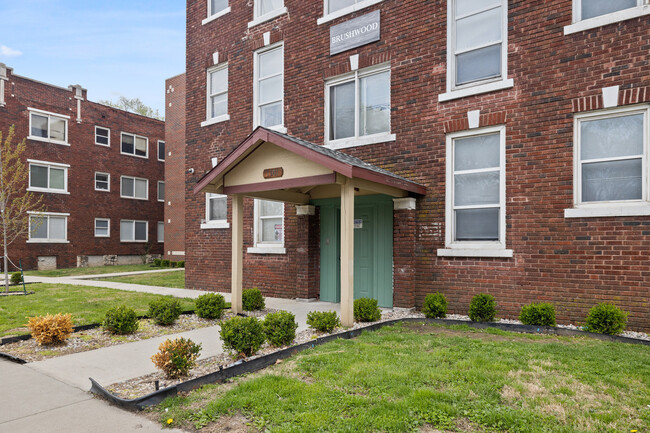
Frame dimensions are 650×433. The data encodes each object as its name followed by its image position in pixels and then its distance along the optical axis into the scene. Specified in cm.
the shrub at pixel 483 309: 801
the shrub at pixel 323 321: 726
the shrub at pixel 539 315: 747
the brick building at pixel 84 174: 2402
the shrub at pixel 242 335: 585
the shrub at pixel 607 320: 686
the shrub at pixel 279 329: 638
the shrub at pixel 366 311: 808
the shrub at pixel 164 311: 834
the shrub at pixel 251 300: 964
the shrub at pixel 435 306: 843
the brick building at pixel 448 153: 755
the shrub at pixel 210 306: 884
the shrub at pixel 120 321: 752
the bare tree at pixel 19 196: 2168
